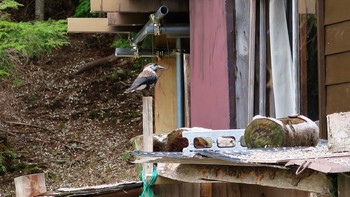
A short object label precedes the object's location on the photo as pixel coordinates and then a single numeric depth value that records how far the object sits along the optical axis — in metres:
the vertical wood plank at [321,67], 10.55
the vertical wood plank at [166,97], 23.16
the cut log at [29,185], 13.07
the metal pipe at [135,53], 23.93
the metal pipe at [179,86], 20.83
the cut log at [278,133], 8.37
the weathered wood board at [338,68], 10.35
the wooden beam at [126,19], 22.30
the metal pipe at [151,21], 19.03
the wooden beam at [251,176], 6.66
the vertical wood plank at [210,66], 14.91
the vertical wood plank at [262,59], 13.52
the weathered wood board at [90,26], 24.16
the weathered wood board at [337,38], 10.43
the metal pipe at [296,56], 12.05
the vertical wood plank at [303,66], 11.92
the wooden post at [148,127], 10.55
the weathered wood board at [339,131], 6.23
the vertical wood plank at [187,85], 20.03
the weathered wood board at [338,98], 10.28
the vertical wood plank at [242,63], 14.39
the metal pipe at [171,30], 20.28
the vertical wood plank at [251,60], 13.86
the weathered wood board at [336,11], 10.45
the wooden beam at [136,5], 20.34
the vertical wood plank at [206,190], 10.19
